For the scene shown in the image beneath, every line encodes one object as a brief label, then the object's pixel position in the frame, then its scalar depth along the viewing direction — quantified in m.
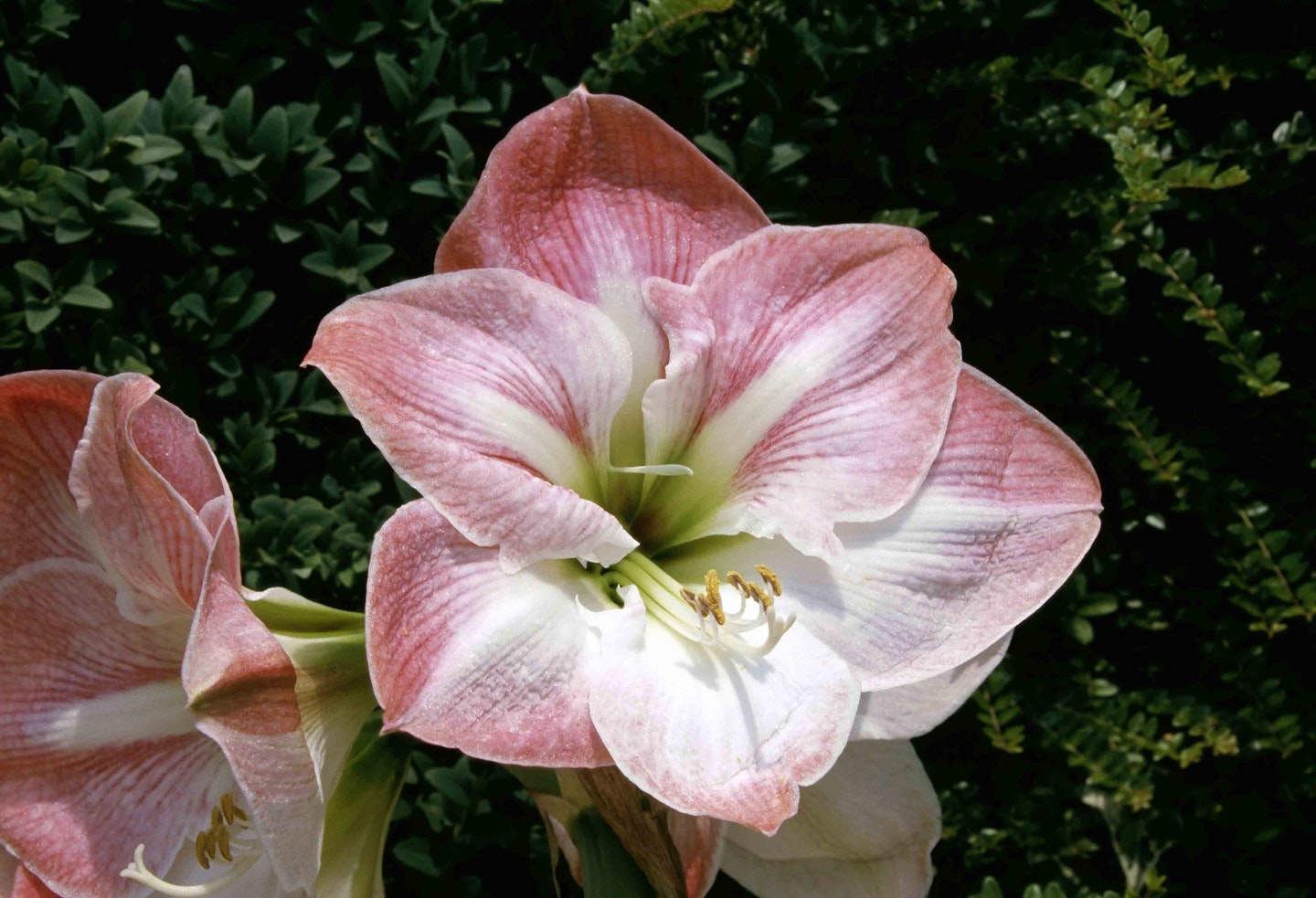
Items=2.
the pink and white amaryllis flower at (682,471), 0.50
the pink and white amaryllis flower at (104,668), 0.51
